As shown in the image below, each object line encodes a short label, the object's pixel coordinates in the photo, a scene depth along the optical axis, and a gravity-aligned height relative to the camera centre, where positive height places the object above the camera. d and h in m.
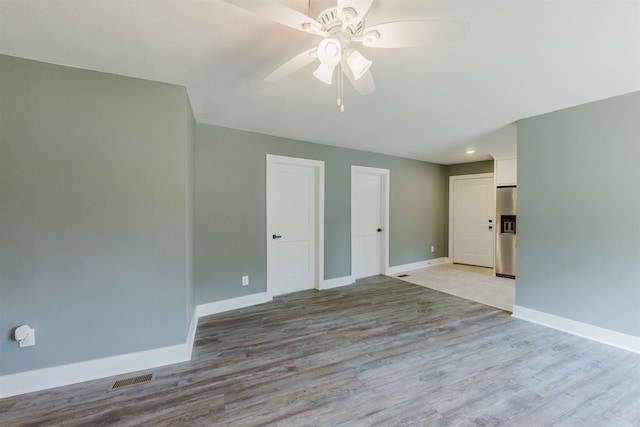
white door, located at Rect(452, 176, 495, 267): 5.57 -0.18
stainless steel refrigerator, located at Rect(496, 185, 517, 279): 4.75 -0.34
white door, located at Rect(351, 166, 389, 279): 4.71 -0.16
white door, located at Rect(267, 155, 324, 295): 3.78 -0.18
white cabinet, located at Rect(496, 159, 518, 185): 4.74 +0.78
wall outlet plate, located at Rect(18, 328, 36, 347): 1.81 -0.92
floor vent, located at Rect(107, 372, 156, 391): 1.91 -1.30
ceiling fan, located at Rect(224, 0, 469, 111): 1.09 +0.85
